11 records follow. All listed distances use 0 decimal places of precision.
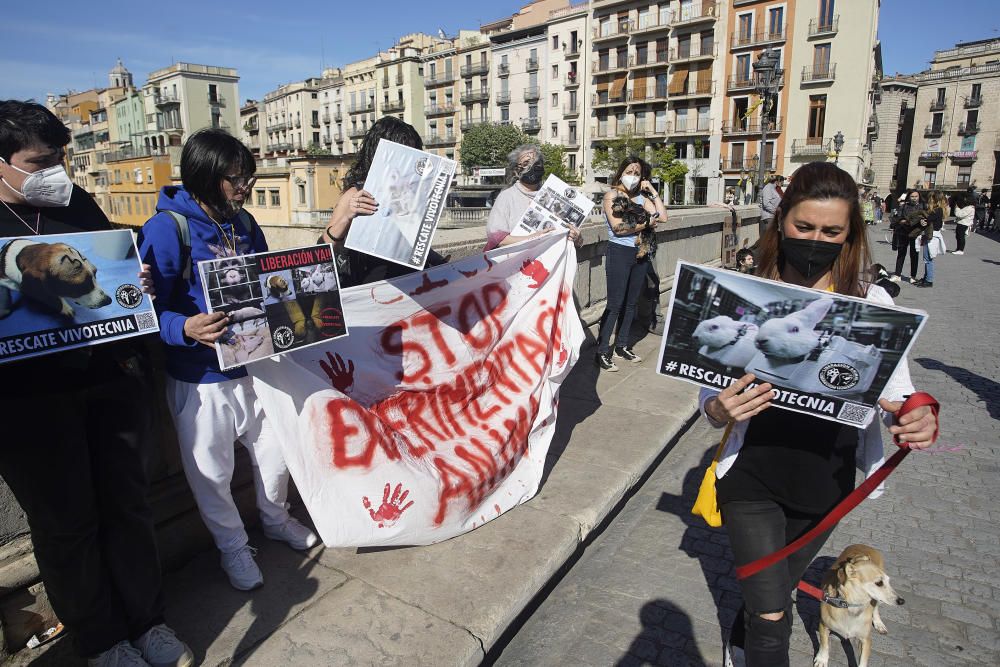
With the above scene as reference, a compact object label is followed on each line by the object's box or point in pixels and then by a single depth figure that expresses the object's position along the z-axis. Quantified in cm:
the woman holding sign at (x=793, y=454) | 206
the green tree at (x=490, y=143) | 6469
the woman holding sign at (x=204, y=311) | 250
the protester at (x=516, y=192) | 479
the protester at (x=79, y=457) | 205
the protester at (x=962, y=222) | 2005
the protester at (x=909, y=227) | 1345
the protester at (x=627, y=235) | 599
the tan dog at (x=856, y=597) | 255
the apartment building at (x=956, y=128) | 6088
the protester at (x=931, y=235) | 1295
